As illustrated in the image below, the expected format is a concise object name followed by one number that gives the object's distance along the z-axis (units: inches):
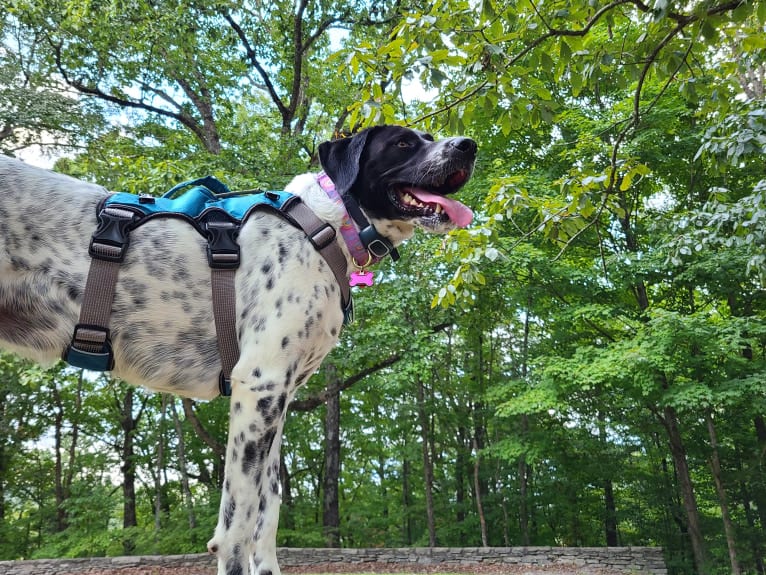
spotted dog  73.3
